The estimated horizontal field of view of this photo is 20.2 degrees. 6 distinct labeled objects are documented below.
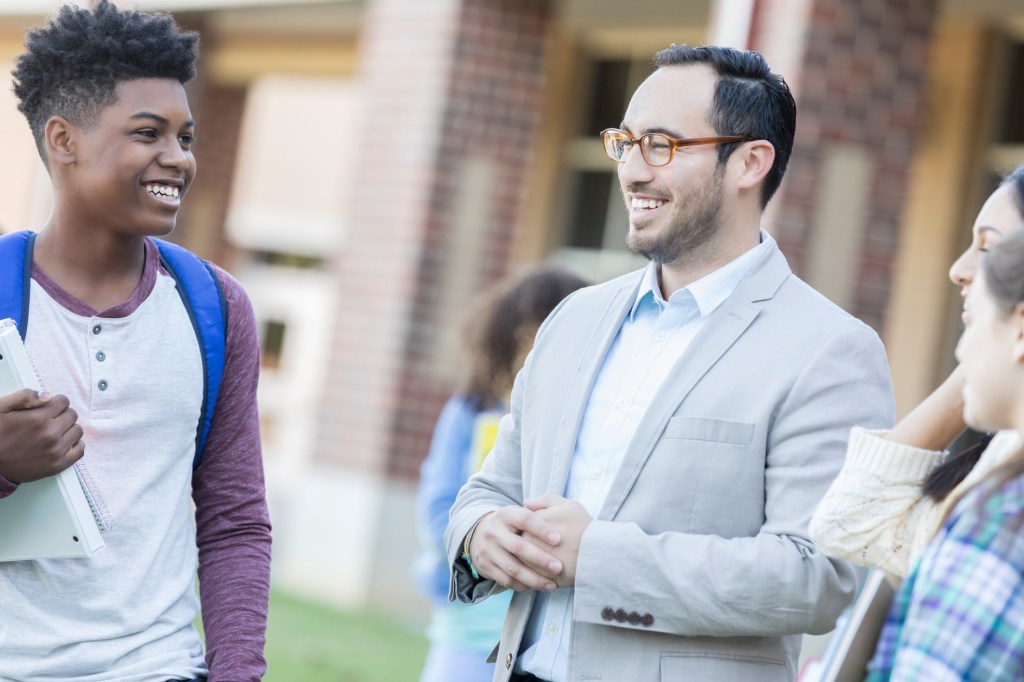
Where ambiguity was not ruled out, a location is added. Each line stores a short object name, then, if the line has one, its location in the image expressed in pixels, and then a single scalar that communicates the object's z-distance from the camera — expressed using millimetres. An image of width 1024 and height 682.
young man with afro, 5539
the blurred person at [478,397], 9317
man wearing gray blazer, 5424
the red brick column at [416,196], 18205
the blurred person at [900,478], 5076
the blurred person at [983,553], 3939
